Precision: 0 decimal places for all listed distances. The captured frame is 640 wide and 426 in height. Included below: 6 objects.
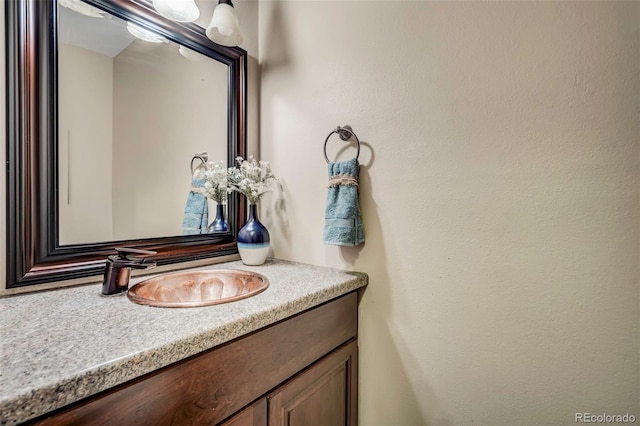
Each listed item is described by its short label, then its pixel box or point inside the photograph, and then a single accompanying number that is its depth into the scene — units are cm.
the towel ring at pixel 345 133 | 111
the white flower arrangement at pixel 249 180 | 124
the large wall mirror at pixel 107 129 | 79
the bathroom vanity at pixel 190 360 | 45
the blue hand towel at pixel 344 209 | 105
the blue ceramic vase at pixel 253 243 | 122
